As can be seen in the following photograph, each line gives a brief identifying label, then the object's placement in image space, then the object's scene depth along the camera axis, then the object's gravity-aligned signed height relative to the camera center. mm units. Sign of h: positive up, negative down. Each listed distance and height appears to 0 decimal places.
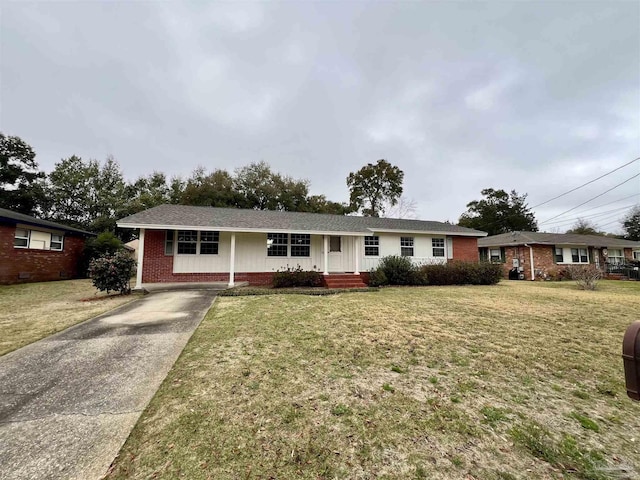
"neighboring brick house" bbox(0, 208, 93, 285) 12688 +782
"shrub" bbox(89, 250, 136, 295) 9195 -291
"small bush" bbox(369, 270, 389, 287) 13203 -914
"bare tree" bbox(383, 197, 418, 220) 34375 +6840
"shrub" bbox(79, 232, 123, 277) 17141 +1066
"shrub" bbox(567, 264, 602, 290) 13641 -1000
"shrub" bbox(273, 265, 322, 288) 11930 -775
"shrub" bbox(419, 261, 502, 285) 14289 -744
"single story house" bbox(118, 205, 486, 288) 11441 +946
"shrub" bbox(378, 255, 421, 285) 13758 -562
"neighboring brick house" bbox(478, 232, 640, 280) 20609 +592
